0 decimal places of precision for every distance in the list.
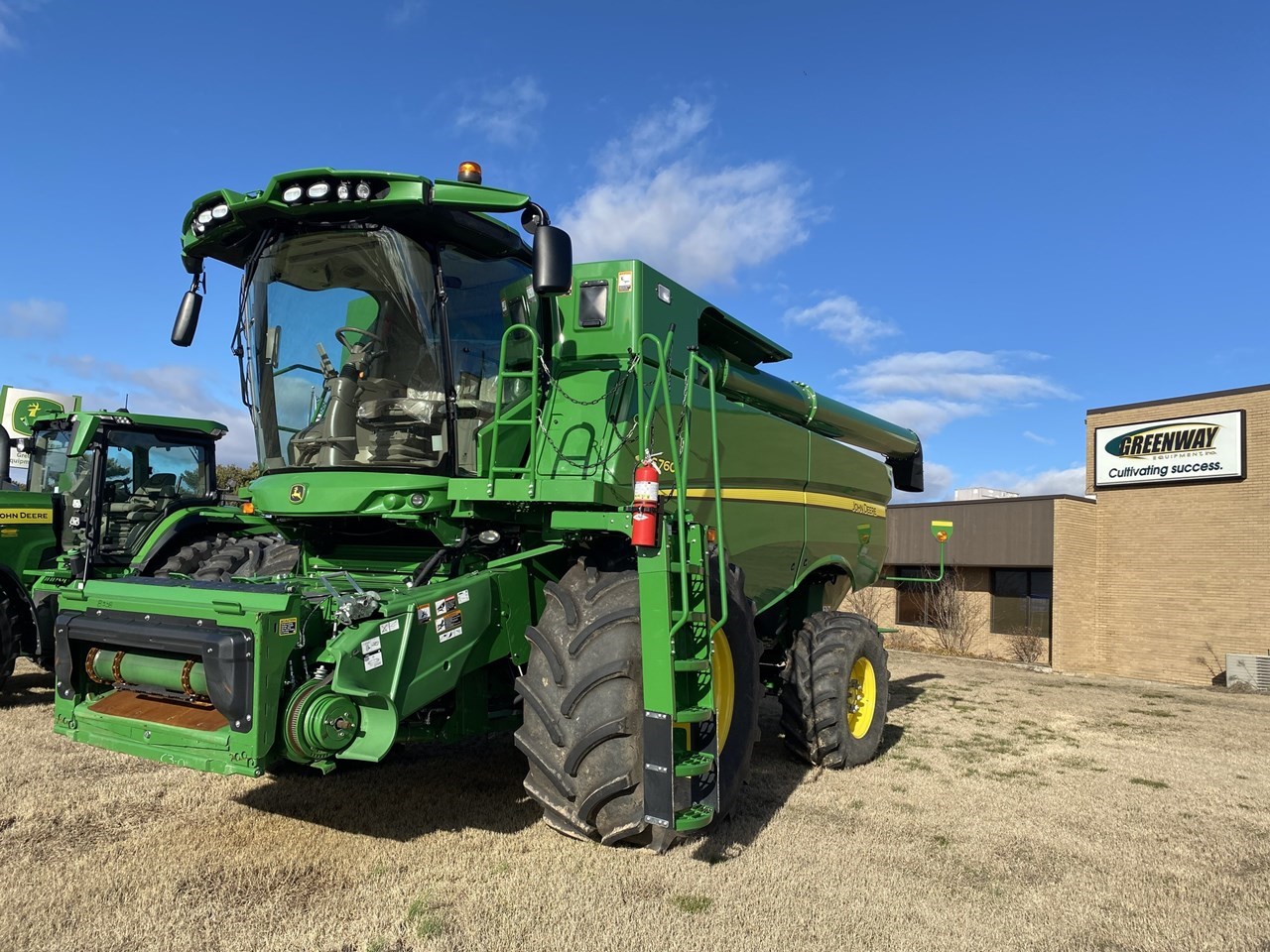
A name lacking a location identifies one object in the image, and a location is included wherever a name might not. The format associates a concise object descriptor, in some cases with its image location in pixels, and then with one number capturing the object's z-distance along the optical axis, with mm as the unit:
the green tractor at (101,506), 8250
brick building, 19422
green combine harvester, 3762
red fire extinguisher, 3904
